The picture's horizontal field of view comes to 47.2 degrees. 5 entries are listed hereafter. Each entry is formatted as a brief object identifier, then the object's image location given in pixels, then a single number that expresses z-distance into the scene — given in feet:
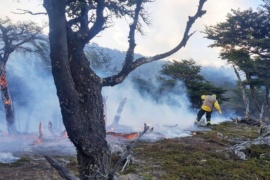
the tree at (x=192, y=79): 93.61
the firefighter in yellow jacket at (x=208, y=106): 60.80
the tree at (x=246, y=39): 61.21
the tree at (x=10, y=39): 53.52
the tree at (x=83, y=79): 11.80
